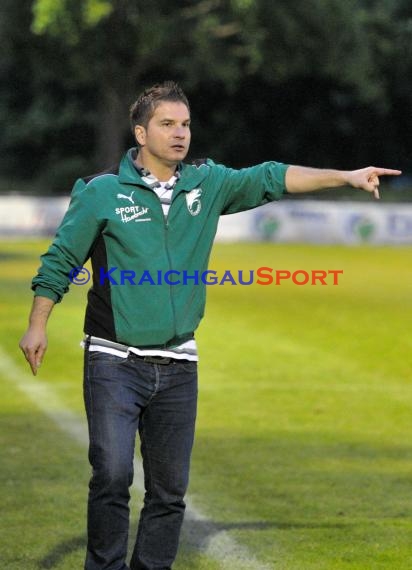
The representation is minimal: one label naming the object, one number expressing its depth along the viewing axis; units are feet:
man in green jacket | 39.81
